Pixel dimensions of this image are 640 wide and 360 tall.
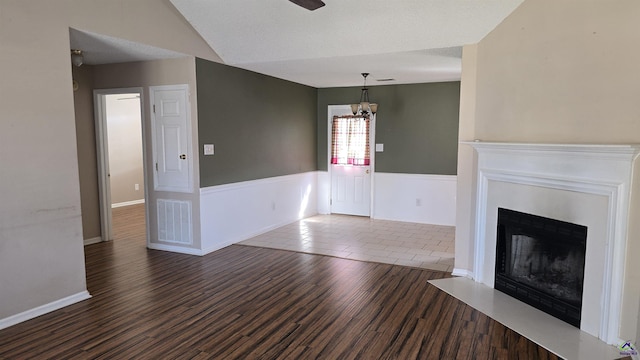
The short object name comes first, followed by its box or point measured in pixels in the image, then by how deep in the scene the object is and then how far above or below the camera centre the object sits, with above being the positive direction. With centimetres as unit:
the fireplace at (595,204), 269 -45
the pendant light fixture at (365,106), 615 +60
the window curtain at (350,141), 723 +5
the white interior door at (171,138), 483 +7
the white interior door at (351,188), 734 -82
